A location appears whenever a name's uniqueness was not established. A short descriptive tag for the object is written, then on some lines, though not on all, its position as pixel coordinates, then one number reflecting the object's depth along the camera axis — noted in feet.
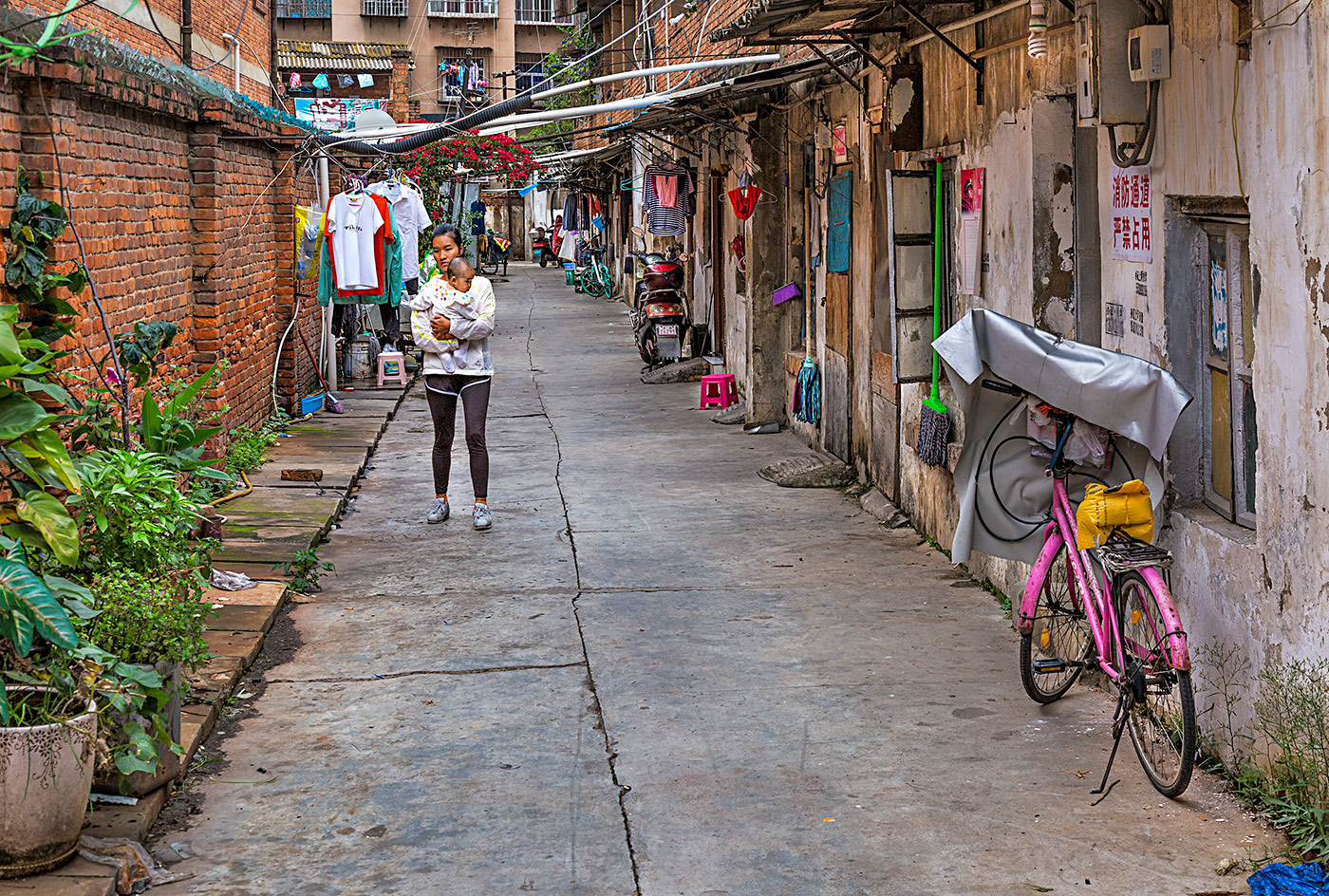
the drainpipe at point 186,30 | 44.42
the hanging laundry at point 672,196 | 62.08
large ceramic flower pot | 12.39
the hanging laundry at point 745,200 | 44.50
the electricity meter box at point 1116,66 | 17.03
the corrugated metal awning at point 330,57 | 142.41
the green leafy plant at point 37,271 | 18.69
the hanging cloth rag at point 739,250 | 48.91
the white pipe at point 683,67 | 32.66
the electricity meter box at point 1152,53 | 16.44
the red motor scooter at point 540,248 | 172.65
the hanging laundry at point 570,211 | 128.06
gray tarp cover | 16.16
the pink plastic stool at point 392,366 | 54.08
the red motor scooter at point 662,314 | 60.49
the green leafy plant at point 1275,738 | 13.24
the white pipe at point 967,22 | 21.76
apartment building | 166.40
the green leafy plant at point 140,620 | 14.66
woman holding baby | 29.40
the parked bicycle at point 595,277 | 113.60
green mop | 26.08
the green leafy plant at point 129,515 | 15.85
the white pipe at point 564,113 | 36.03
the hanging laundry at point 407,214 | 50.96
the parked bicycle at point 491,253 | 138.35
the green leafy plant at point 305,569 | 24.88
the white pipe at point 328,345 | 49.49
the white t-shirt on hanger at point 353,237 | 45.47
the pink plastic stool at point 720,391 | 49.70
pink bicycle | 14.78
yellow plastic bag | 15.76
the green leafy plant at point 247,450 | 34.45
